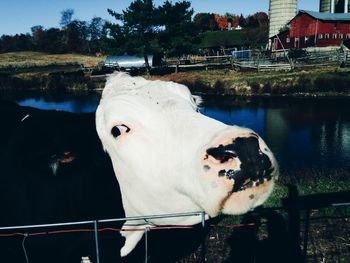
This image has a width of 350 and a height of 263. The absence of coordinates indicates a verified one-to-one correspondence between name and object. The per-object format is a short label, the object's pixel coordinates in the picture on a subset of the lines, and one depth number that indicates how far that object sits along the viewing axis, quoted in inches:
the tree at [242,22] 4585.6
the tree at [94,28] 3885.3
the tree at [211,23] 4102.1
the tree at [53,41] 3469.5
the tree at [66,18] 4073.8
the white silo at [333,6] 2144.4
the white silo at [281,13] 1996.8
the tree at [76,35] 3549.7
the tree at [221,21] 4707.7
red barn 1785.2
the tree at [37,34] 3805.4
